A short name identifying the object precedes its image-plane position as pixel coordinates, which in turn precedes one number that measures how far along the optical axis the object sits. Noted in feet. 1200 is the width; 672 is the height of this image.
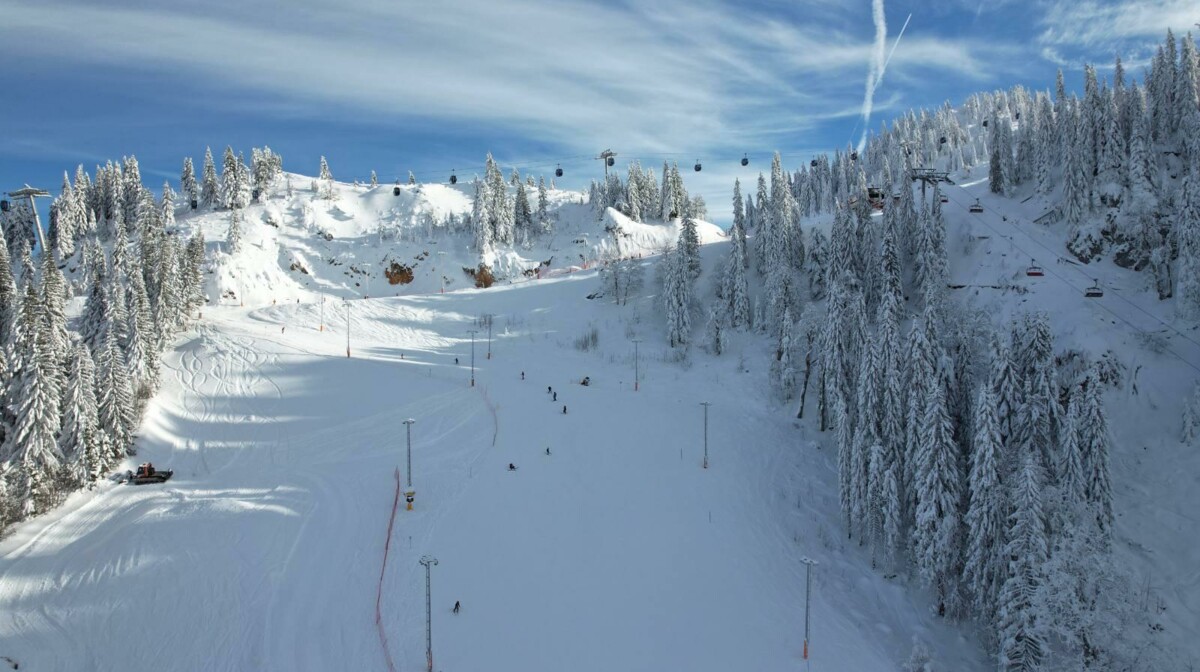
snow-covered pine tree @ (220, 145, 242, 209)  350.02
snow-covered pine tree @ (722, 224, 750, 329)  253.85
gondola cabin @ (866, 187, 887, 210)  304.50
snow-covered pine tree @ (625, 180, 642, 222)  385.29
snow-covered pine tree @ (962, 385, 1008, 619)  103.50
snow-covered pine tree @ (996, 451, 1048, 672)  89.30
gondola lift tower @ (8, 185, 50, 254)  260.62
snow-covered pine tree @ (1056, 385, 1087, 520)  113.09
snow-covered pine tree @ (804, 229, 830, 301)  258.57
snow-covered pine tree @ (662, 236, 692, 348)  250.57
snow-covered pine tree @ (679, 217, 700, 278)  279.08
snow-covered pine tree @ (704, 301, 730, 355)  235.40
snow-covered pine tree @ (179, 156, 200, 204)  368.48
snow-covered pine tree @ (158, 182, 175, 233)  327.49
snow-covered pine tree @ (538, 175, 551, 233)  382.26
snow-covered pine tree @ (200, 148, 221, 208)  359.46
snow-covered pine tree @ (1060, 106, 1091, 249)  217.56
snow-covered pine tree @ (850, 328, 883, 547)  125.08
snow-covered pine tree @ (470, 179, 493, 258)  337.11
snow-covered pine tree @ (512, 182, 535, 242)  380.31
